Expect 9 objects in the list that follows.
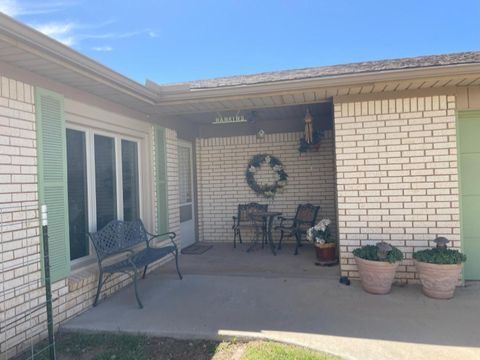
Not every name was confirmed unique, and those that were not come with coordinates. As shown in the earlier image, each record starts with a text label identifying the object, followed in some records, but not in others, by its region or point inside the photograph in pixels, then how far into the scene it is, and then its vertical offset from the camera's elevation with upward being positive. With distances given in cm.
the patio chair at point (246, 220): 673 -90
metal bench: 374 -86
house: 293 +33
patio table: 630 -88
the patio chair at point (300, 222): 624 -90
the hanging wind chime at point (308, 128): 532 +82
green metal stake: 238 -82
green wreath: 690 +6
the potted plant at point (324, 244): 512 -109
